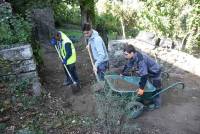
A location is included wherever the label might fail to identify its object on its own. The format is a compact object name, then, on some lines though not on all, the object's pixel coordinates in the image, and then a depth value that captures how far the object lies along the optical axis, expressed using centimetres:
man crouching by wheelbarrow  259
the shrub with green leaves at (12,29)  289
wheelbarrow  255
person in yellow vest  311
